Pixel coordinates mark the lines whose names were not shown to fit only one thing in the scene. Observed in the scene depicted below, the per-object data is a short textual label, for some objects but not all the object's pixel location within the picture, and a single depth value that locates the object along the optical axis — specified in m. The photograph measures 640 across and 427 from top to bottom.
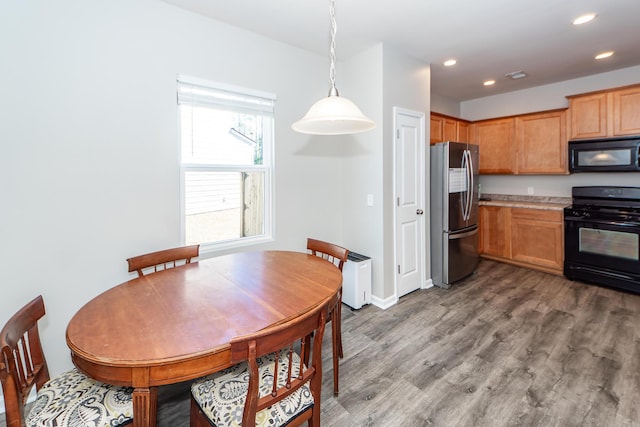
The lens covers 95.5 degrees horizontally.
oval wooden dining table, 1.05
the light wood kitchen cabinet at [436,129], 4.29
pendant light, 1.65
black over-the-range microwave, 3.47
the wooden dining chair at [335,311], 1.91
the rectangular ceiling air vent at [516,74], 3.94
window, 2.50
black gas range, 3.35
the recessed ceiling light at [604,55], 3.34
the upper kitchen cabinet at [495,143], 4.65
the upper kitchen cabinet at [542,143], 4.13
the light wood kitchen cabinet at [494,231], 4.55
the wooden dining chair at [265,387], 1.04
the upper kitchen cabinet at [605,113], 3.46
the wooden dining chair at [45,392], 1.00
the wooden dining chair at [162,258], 1.94
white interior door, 3.30
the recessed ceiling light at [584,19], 2.54
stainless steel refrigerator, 3.59
